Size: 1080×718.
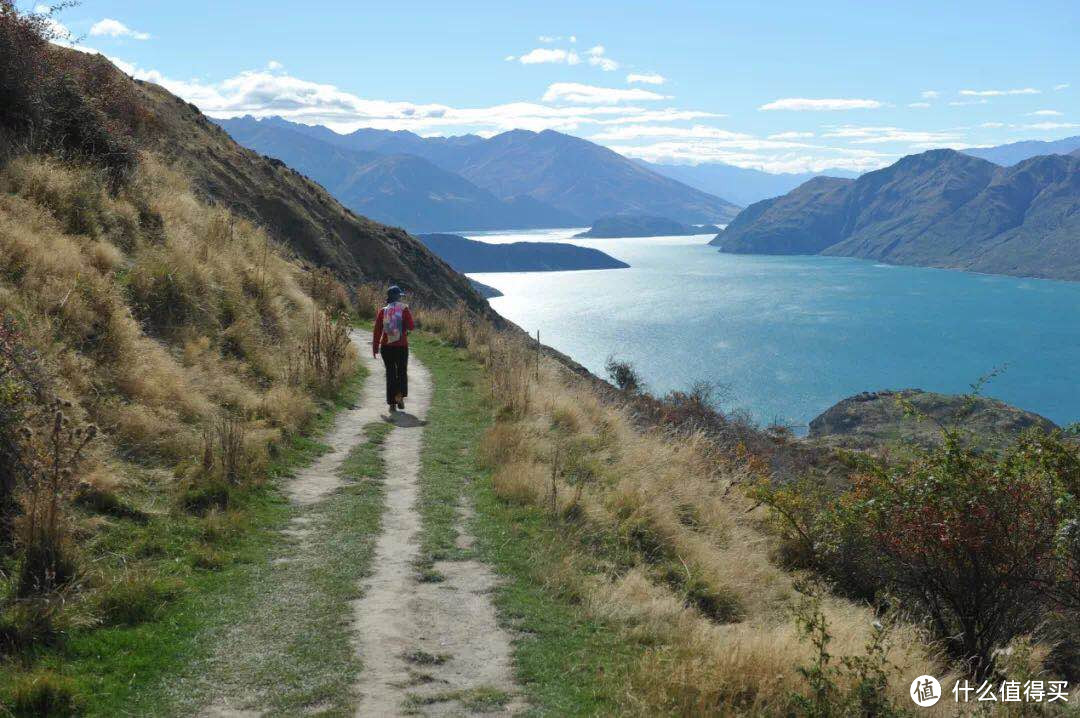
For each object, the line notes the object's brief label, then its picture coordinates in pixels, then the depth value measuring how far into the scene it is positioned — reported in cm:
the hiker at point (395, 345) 1386
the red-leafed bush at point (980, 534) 697
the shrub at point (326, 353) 1404
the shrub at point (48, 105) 1385
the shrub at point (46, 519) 540
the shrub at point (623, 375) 4362
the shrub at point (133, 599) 539
